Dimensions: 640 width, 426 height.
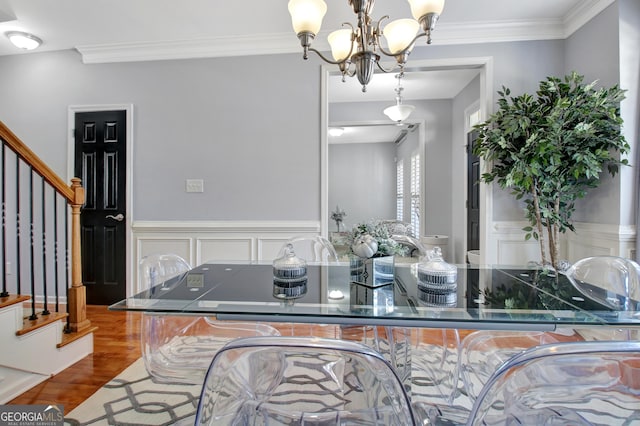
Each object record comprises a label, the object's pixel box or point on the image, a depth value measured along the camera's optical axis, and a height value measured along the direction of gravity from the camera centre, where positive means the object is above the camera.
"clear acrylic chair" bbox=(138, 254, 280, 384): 1.37 -0.64
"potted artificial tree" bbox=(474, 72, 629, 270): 2.33 +0.49
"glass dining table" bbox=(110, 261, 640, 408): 1.09 -0.36
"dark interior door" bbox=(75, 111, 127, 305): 3.39 +0.10
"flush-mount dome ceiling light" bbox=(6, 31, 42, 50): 3.03 +1.61
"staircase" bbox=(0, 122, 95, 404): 1.83 -0.77
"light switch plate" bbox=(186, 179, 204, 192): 3.32 +0.24
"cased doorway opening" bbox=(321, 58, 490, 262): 4.06 +1.38
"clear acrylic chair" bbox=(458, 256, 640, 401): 1.31 -0.42
